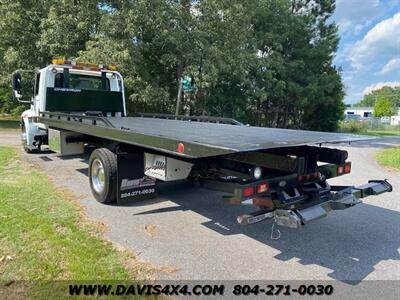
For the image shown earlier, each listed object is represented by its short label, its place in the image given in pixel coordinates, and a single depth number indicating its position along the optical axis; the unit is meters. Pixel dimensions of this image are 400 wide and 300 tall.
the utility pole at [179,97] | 17.59
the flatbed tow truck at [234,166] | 3.73
